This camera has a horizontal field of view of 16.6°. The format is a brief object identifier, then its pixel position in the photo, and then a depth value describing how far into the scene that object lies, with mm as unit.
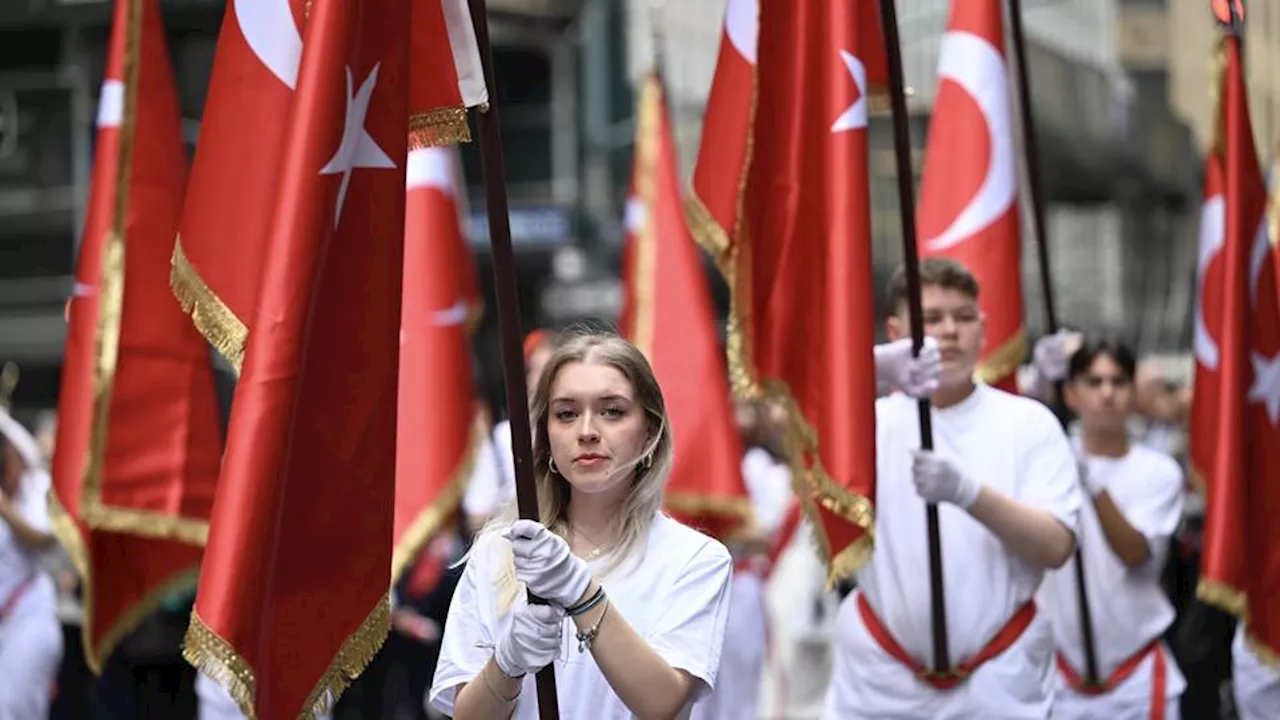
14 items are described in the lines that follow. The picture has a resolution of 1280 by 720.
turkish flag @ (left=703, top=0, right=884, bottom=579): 12971
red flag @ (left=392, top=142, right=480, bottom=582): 19731
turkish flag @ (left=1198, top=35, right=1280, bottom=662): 16443
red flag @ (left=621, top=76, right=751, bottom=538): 23498
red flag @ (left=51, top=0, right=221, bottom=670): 16457
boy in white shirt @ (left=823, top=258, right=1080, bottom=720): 12894
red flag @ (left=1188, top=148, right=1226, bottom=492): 18270
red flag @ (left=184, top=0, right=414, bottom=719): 9079
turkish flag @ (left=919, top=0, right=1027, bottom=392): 16471
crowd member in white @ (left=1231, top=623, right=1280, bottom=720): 16625
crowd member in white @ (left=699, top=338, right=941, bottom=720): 25507
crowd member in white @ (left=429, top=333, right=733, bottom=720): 8713
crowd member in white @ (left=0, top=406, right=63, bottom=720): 20336
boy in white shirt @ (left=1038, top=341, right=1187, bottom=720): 15557
